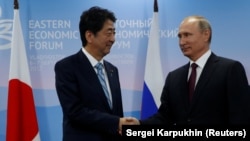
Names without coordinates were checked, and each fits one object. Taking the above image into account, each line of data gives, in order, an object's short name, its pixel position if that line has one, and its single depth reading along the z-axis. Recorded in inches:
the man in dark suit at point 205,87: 98.9
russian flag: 160.9
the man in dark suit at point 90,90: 105.2
